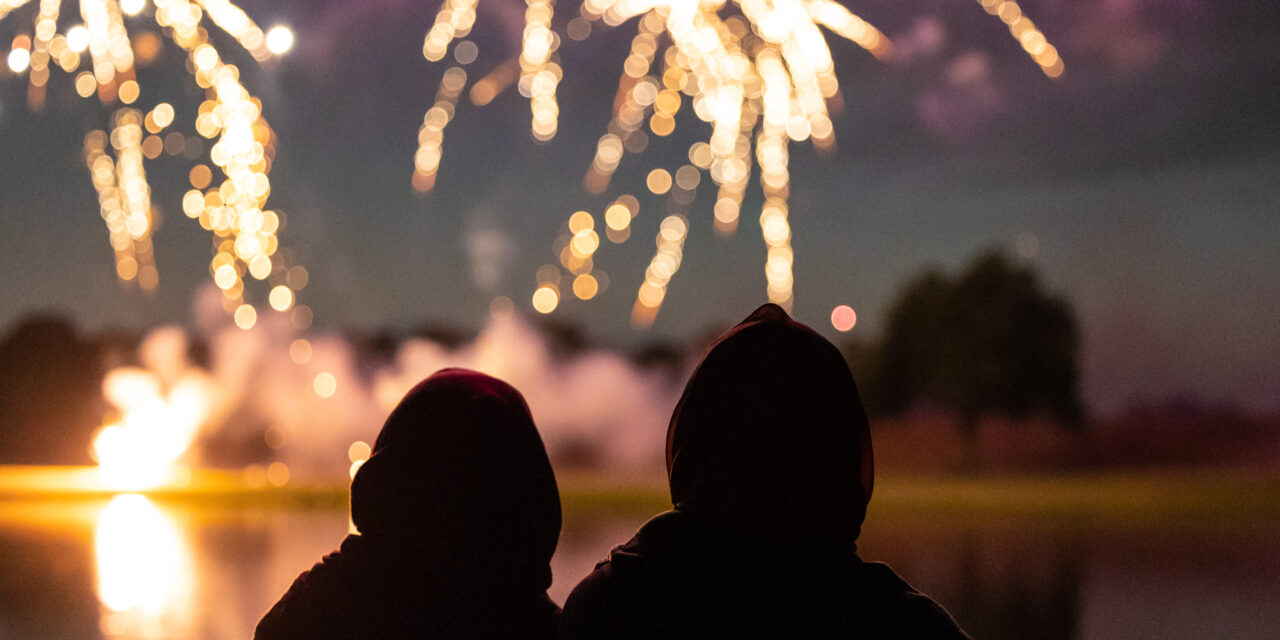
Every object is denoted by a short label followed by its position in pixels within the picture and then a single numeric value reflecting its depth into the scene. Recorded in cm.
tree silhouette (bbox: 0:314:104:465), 4516
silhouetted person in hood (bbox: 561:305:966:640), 248
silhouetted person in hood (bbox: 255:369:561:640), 337
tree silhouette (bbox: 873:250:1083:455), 4034
